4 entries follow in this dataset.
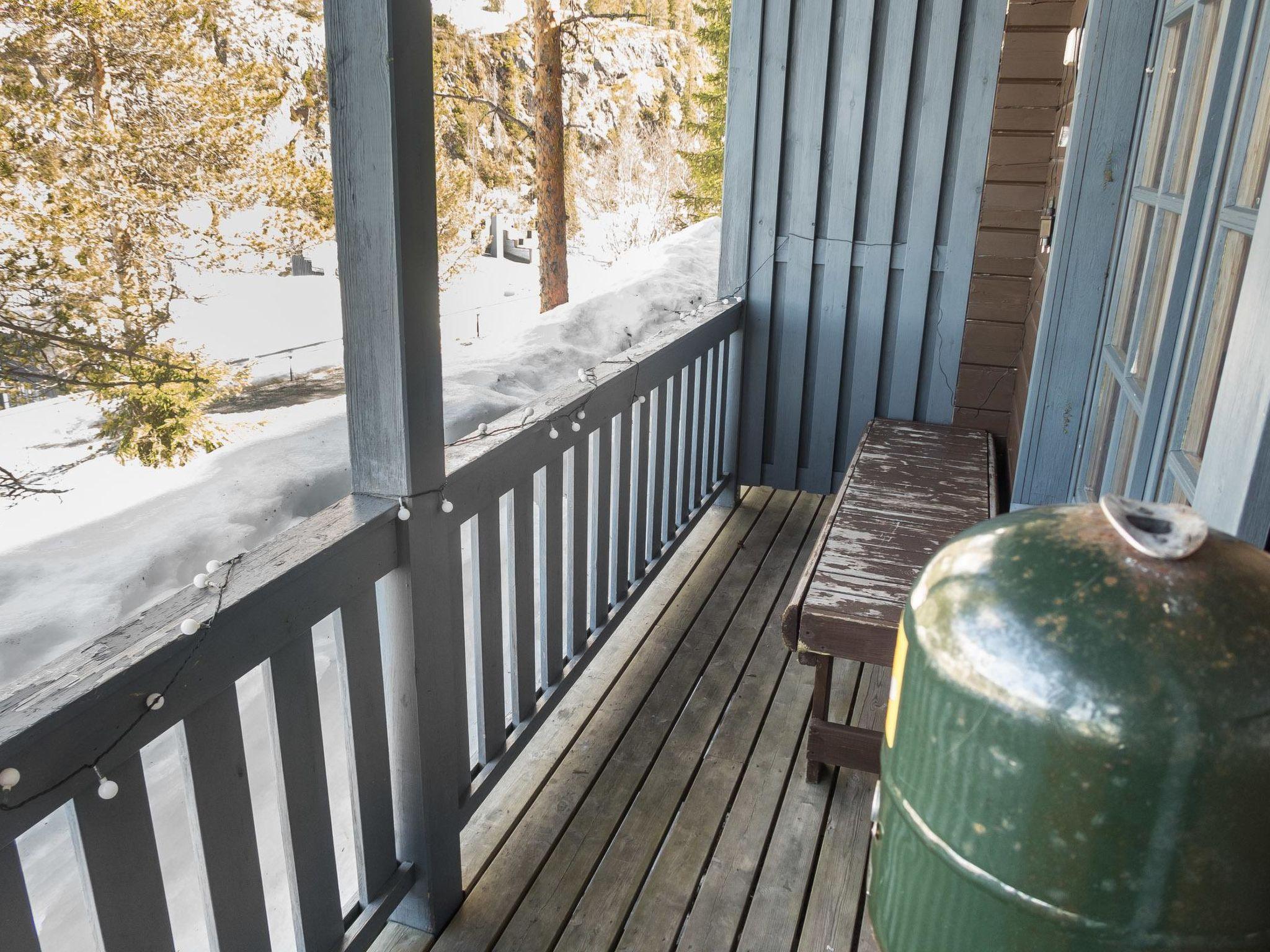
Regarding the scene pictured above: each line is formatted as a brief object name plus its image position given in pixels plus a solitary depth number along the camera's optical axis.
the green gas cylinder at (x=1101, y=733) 0.73
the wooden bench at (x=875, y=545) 2.20
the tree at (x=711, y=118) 10.53
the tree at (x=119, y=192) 3.17
